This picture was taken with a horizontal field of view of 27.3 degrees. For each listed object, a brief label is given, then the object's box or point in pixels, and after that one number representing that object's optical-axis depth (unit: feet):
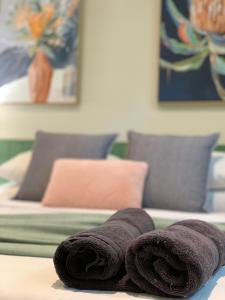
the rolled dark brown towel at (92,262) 3.63
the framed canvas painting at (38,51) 10.71
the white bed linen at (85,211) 7.06
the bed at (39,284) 3.43
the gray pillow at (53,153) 8.86
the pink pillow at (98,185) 7.86
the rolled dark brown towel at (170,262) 3.37
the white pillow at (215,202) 8.07
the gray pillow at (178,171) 7.89
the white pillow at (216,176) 8.27
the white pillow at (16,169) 9.36
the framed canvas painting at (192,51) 9.48
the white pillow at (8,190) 9.02
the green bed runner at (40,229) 4.57
